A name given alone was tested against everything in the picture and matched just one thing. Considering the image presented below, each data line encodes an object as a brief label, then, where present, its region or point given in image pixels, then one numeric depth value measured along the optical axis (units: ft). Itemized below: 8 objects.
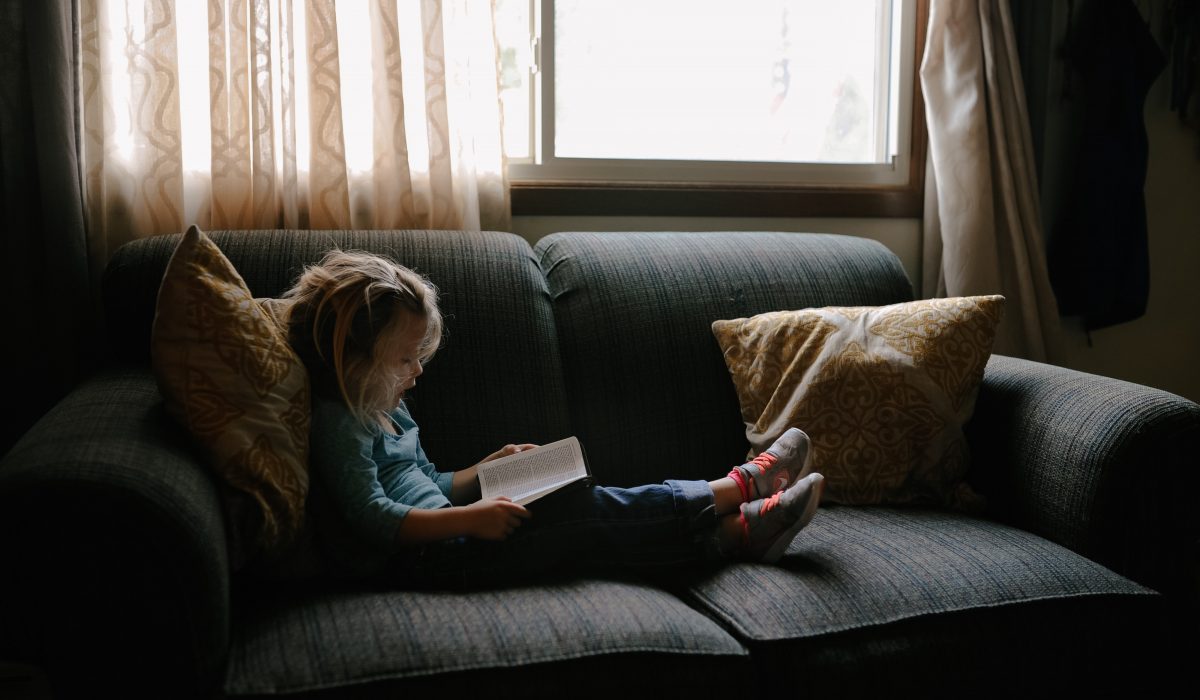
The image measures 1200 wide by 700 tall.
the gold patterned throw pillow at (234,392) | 4.19
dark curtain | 5.83
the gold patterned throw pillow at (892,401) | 5.60
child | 4.53
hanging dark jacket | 8.24
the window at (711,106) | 7.81
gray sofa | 3.56
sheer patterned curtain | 6.31
